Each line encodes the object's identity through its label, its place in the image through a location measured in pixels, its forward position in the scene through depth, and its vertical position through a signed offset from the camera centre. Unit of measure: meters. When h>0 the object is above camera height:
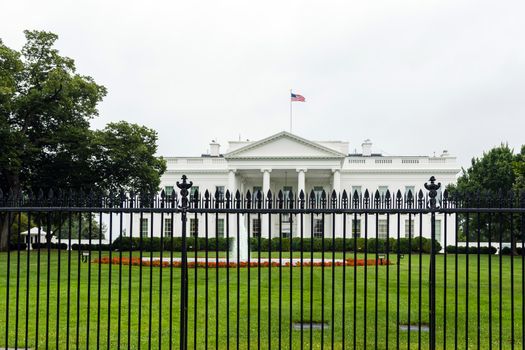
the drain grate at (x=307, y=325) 8.88 -2.08
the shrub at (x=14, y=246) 32.16 -3.11
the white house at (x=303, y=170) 49.00 +2.11
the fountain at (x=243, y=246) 27.72 -2.90
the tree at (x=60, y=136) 27.03 +2.87
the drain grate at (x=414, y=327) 8.76 -2.08
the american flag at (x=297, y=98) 40.97 +6.80
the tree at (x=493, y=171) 38.47 +1.61
